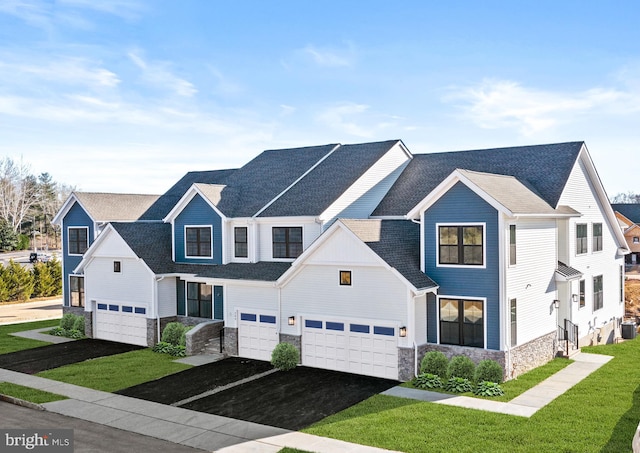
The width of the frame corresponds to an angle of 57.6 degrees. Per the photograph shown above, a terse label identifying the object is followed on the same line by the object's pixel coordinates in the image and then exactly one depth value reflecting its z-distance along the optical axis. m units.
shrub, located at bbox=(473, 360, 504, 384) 19.09
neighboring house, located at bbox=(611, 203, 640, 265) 71.19
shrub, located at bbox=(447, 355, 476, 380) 19.44
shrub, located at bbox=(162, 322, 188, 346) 26.34
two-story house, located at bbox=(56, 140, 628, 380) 20.16
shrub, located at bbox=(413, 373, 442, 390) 19.22
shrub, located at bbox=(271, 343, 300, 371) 22.39
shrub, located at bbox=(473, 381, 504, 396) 18.16
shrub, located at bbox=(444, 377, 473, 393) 18.73
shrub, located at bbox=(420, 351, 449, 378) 19.80
